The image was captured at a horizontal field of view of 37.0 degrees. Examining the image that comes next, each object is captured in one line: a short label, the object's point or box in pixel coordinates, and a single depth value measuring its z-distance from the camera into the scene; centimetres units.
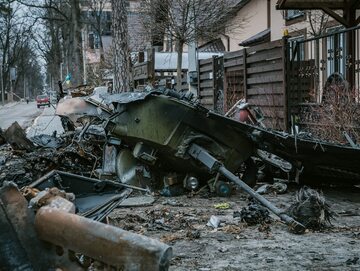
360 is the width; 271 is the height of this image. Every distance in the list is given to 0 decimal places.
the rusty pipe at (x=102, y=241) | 197
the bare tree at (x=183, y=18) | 1694
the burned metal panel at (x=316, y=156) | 672
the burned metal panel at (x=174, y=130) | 716
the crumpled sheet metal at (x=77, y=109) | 978
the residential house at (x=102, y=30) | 2397
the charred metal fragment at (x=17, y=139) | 957
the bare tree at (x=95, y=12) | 4932
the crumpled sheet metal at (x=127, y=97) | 713
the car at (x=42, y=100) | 5762
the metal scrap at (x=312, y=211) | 539
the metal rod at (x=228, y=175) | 527
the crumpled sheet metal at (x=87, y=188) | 408
